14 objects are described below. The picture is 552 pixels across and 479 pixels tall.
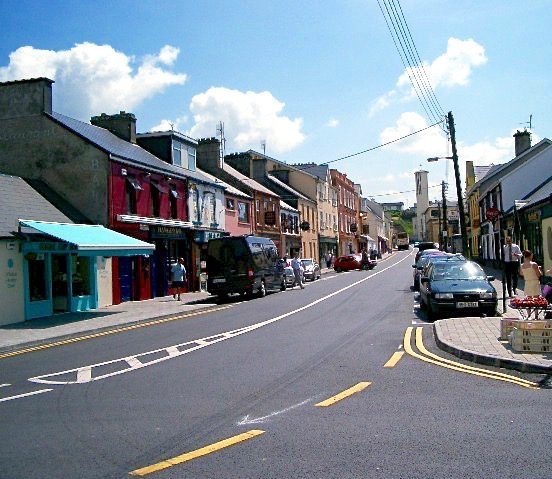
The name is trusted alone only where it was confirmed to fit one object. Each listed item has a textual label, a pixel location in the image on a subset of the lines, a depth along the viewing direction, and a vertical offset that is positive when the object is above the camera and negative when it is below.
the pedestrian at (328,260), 67.12 -0.22
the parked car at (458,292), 15.82 -0.94
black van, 26.16 -0.20
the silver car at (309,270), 41.84 -0.74
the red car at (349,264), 57.12 -0.53
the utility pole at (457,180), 29.55 +3.60
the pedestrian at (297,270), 33.22 -0.57
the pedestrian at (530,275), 14.27 -0.50
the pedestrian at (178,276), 26.17 -0.58
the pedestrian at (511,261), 19.73 -0.23
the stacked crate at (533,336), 9.74 -1.32
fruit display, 11.41 -0.91
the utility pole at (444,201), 58.37 +5.07
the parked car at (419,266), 26.50 -0.45
